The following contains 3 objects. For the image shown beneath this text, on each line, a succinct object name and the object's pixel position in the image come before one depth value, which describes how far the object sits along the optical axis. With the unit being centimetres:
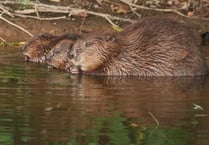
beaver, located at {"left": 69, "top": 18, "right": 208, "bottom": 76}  1000
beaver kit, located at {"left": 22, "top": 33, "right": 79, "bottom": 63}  1128
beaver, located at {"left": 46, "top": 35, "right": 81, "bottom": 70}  1056
